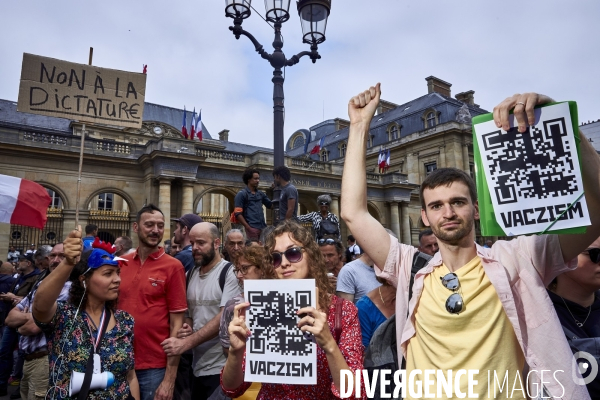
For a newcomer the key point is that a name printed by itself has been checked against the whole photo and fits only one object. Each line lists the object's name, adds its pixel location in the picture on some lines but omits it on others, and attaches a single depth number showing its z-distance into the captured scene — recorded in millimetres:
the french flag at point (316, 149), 26808
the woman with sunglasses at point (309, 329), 1782
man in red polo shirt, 3379
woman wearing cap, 2637
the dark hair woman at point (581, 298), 2291
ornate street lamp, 7008
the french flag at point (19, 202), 4844
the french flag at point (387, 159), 30525
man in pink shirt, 1688
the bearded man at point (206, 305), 3498
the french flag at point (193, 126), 26341
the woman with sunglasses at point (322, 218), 5670
